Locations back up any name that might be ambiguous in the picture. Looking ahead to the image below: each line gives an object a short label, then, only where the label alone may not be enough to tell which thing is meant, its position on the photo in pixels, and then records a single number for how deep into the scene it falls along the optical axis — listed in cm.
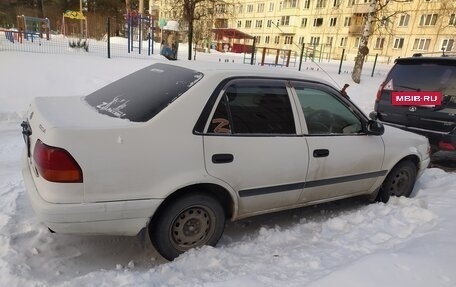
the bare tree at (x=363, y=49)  1725
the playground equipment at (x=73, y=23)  2696
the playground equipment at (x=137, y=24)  1800
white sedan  263
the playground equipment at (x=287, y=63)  2125
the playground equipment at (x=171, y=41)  1690
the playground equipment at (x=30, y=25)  2392
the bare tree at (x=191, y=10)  1892
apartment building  4016
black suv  587
